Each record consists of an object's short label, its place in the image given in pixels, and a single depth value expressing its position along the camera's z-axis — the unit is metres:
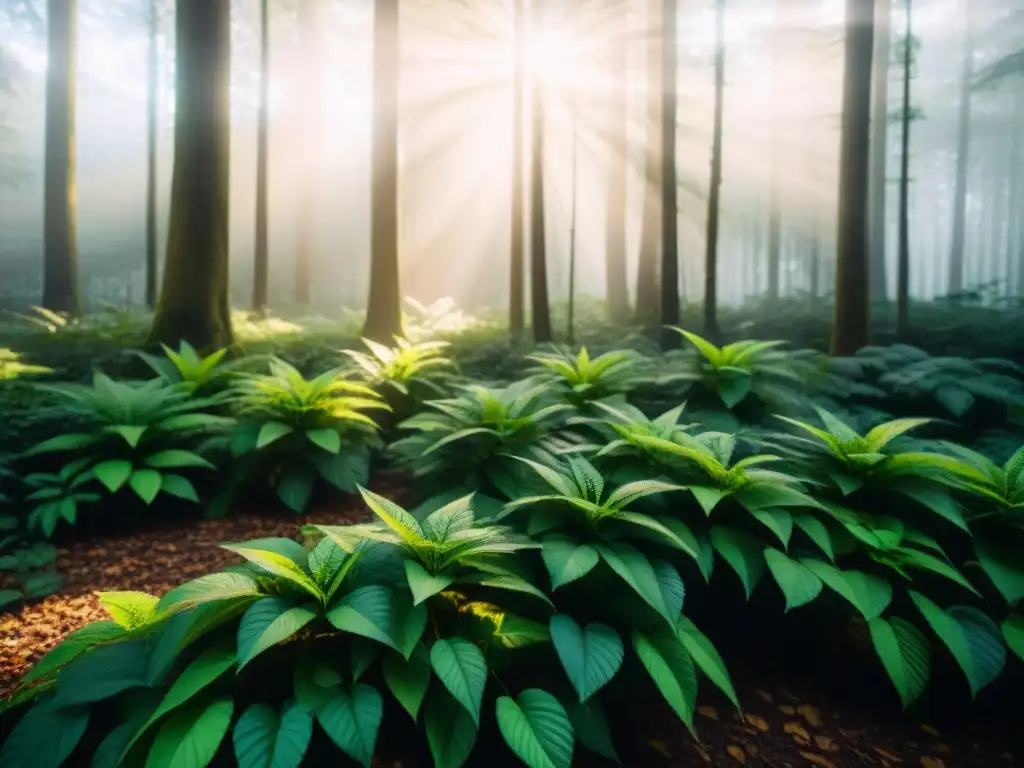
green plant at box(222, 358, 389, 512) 4.84
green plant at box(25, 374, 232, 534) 4.31
